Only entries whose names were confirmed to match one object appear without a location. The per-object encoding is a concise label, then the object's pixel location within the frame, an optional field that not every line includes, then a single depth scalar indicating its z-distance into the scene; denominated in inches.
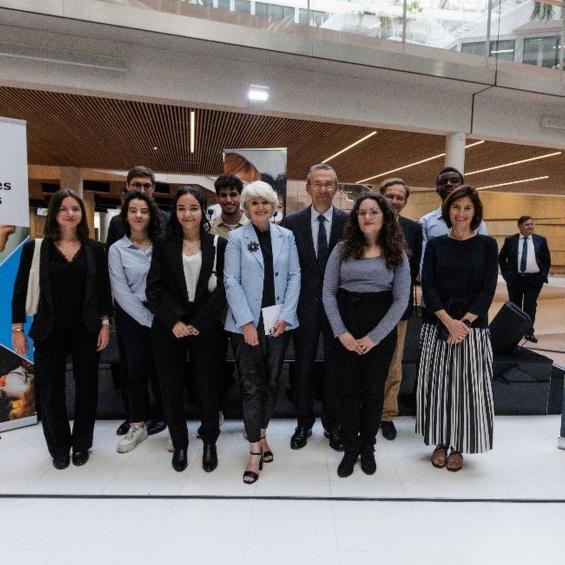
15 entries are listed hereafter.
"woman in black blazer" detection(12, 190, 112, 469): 92.0
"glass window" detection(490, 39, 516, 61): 241.6
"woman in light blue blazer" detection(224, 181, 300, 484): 90.3
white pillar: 269.1
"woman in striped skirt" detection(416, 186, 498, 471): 93.3
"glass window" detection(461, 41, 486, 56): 241.3
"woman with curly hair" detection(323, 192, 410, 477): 89.9
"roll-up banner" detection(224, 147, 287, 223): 211.0
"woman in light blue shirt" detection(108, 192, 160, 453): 97.7
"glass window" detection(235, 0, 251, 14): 206.1
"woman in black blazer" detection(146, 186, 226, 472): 89.0
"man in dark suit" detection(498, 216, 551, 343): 239.4
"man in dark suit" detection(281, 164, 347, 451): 99.5
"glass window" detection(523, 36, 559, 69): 261.0
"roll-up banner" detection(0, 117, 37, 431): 110.7
